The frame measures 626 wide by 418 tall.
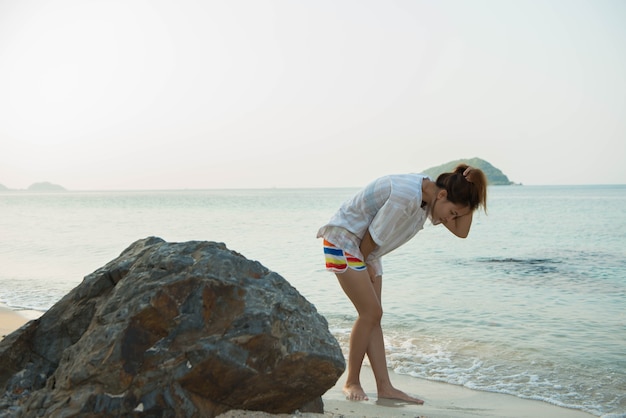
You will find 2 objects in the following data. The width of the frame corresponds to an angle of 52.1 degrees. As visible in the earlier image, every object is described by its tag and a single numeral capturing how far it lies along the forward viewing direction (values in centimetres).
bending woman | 408
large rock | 284
